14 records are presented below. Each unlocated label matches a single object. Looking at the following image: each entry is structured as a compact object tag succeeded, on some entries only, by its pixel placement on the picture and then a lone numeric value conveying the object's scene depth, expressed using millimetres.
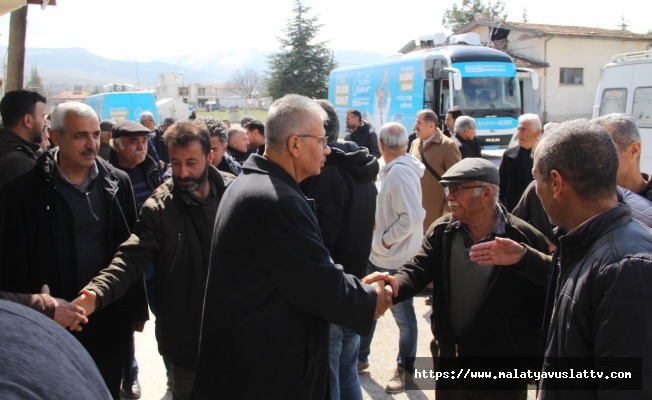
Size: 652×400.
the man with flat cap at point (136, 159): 4582
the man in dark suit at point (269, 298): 2139
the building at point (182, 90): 84125
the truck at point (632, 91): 9852
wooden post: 7227
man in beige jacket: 5992
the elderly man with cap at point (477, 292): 2768
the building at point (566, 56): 30625
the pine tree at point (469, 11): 54688
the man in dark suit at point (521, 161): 5582
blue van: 17422
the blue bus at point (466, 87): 17344
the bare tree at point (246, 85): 108825
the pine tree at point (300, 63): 44531
